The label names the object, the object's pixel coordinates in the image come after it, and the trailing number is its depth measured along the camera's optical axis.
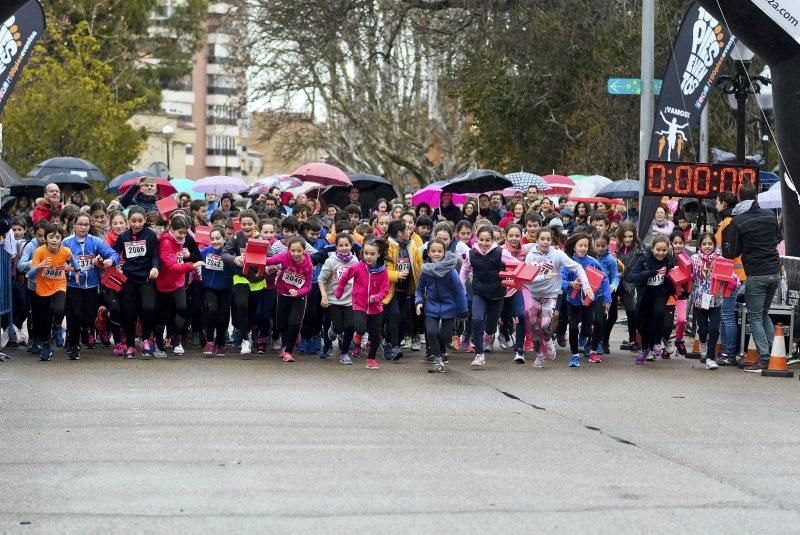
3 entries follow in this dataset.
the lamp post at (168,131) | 53.97
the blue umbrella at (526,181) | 32.53
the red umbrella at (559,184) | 35.72
